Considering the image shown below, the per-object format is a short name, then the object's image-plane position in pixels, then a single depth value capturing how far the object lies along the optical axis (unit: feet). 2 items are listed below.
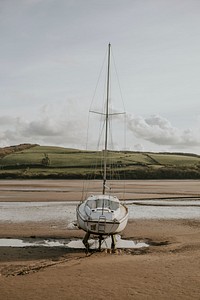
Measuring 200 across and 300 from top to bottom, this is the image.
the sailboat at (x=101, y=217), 73.41
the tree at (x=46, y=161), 314.35
